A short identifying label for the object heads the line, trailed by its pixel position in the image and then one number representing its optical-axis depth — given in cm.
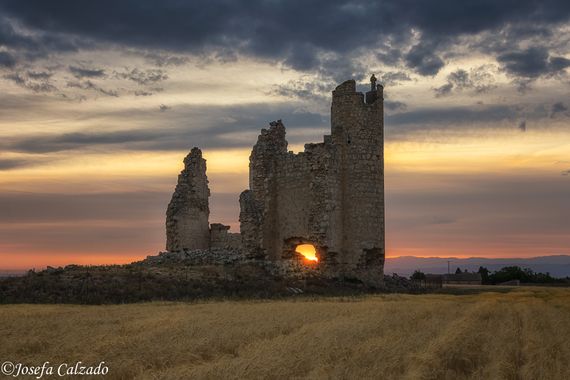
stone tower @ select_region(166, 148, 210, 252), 3572
